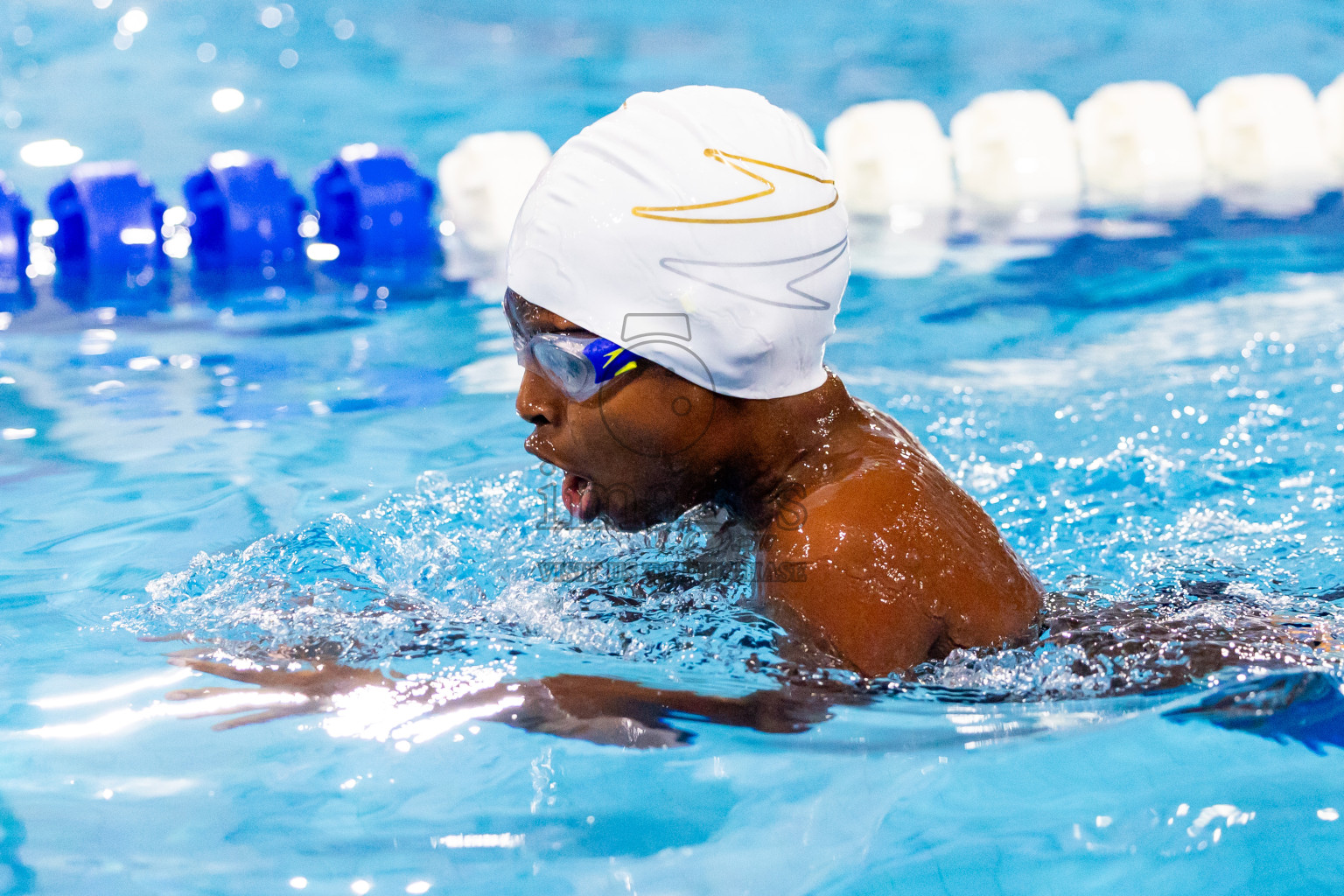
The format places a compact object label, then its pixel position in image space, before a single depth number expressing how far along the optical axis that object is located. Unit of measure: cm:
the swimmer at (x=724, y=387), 397
